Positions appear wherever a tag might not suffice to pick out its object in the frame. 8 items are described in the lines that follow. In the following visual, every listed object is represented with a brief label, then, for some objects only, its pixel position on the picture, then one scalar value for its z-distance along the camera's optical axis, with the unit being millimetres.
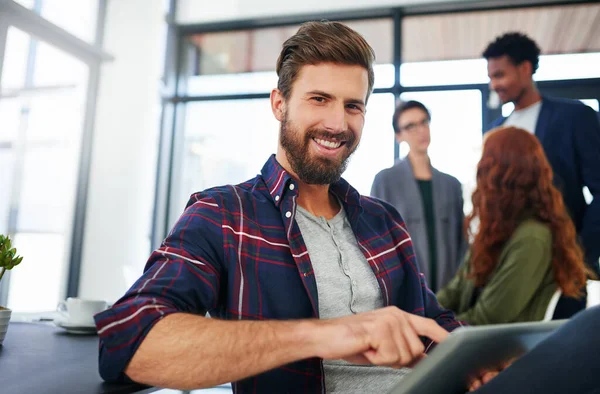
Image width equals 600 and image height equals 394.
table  691
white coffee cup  1178
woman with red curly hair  1760
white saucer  1164
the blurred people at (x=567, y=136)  2746
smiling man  714
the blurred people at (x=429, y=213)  3074
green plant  1015
